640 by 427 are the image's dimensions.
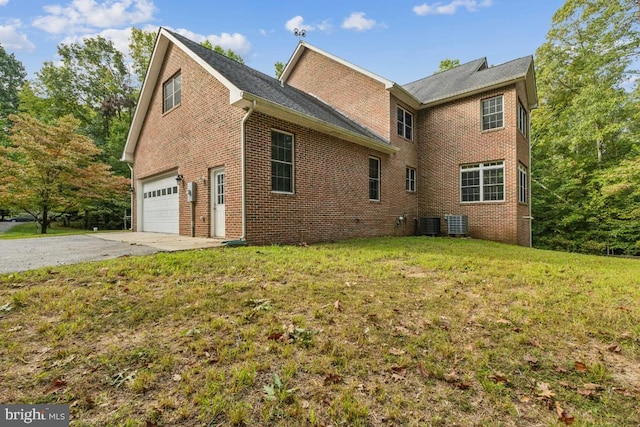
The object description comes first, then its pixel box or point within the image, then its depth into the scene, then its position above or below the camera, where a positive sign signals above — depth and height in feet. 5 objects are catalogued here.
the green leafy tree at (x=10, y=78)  87.18 +45.50
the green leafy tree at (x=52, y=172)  44.50 +7.32
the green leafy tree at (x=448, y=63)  77.56 +41.10
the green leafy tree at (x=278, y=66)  78.12 +40.98
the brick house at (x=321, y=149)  24.47 +7.27
